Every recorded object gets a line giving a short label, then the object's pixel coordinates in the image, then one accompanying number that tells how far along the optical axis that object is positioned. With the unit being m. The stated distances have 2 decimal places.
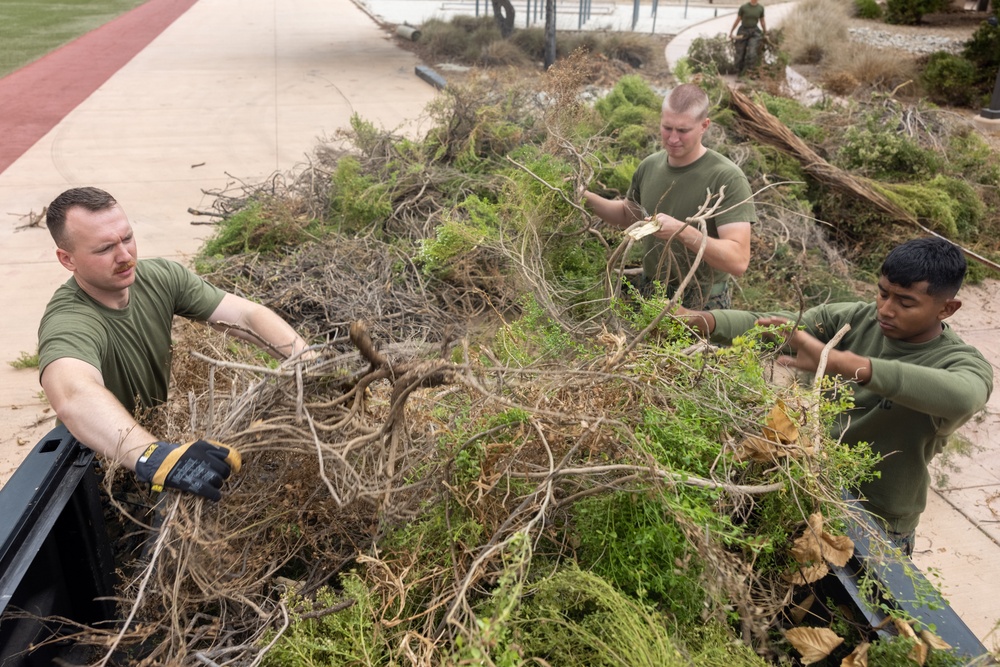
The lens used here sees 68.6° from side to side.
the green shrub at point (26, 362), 5.00
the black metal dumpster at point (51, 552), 1.88
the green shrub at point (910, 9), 19.84
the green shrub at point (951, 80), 12.40
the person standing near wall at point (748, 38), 12.89
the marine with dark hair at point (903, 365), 2.33
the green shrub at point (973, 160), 7.41
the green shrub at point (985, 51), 12.93
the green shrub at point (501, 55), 15.23
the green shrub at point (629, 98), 7.42
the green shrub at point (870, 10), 20.64
